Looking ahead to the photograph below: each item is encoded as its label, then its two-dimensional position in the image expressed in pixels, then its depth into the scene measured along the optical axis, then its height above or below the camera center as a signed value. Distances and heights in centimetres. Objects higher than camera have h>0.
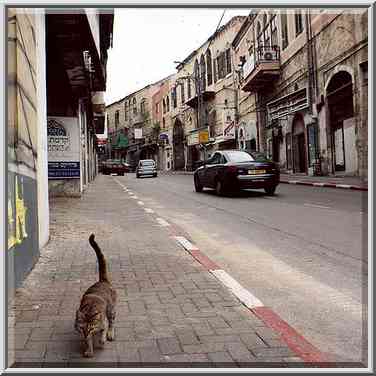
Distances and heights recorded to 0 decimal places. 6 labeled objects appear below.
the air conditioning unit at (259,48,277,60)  2783 +668
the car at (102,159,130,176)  4453 +28
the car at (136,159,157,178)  3462 +4
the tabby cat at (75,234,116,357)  287 -91
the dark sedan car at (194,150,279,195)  1453 -13
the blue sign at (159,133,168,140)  5716 +405
